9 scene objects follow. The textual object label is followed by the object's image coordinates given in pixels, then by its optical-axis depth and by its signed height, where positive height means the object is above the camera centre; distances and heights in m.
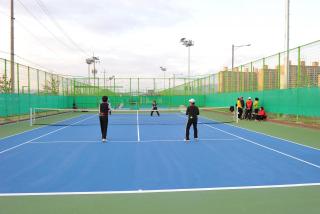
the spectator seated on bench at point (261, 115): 15.11 -0.98
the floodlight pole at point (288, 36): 13.36 +4.01
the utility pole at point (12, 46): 14.84 +4.23
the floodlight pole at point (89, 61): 52.94 +9.92
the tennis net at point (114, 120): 14.00 -1.32
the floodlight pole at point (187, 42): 36.86 +9.95
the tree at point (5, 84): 14.55 +1.24
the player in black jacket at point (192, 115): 8.35 -0.52
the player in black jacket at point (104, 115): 8.20 -0.49
